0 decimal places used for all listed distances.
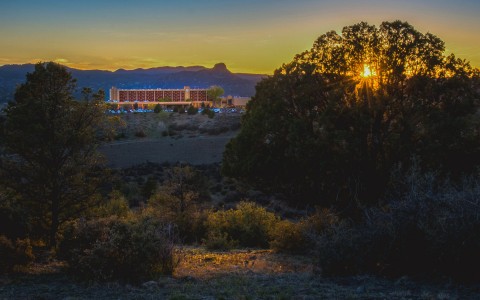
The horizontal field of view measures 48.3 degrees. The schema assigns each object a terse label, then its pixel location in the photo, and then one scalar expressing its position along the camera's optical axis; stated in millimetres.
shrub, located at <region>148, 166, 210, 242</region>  23172
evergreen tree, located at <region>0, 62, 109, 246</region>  15344
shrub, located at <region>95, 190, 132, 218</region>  24953
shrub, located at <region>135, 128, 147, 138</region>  79562
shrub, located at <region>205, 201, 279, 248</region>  20969
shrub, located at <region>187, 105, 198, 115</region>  99731
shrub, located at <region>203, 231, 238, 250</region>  18922
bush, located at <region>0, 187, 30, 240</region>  13236
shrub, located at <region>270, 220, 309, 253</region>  17109
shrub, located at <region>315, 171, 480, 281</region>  9484
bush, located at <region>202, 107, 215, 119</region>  92644
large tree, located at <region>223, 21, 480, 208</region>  15672
